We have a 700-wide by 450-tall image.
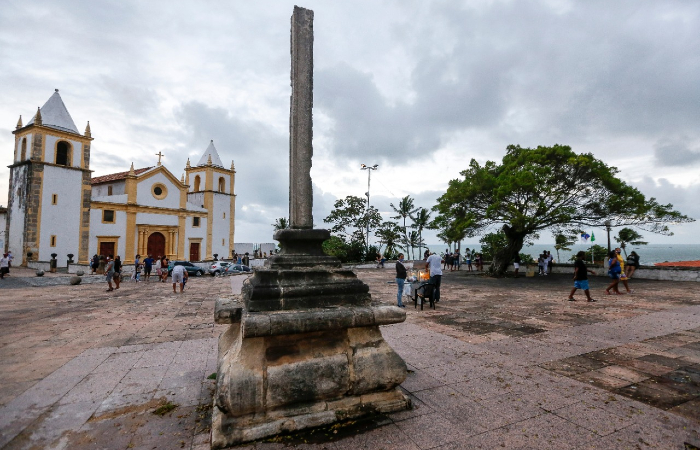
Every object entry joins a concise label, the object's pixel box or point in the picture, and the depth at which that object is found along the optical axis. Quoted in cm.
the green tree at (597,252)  3062
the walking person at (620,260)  1038
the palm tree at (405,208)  3866
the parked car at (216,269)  2344
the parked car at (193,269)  2264
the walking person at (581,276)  883
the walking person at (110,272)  1332
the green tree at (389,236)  3256
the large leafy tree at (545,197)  1616
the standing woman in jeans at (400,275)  862
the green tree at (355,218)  3231
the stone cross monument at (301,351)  257
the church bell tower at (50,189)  2339
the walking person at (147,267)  1864
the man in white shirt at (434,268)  858
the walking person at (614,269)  1021
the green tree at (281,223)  4496
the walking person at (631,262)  1344
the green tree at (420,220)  3903
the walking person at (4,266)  1620
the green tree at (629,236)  3115
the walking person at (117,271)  1403
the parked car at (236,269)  2442
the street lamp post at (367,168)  3226
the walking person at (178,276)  1281
